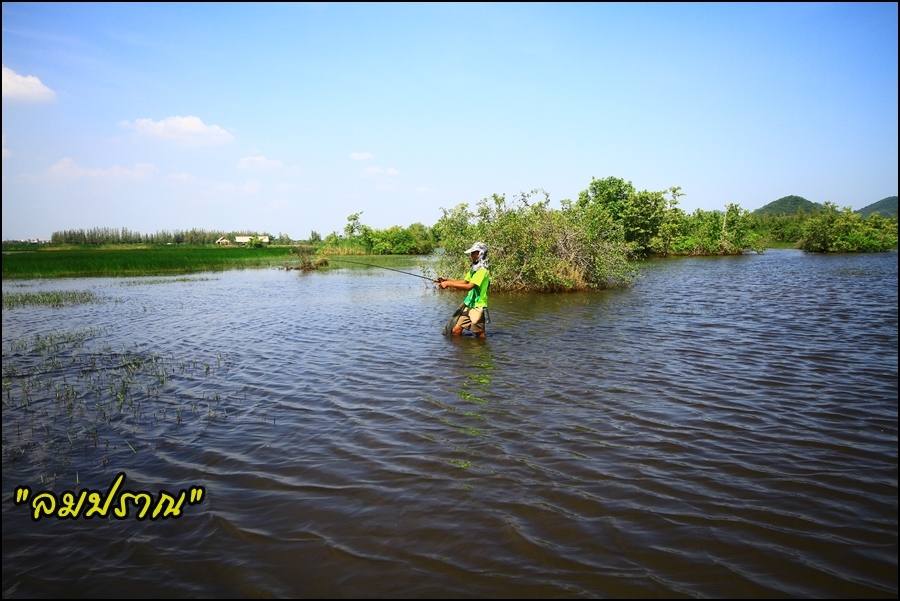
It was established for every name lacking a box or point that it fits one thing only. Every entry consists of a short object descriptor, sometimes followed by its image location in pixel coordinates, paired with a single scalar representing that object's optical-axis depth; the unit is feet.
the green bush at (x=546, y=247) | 74.69
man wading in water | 36.14
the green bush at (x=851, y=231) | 182.70
